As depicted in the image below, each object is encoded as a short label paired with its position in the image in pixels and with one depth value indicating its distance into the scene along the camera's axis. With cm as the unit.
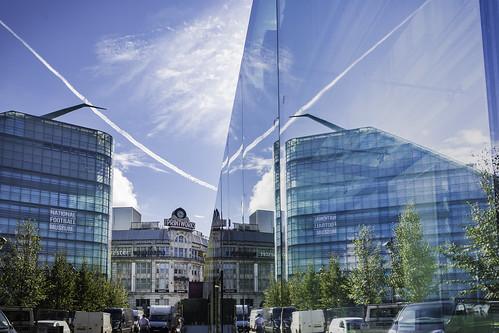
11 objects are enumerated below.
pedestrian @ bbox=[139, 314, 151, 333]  4332
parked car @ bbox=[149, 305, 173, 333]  4322
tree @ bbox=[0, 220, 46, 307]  4522
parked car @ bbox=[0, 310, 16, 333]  1163
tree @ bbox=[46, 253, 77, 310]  4931
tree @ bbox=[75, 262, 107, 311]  5268
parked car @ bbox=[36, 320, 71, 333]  2372
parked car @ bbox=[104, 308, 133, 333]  3628
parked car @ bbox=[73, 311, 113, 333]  2886
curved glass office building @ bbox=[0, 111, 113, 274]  7494
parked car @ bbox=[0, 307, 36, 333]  2131
